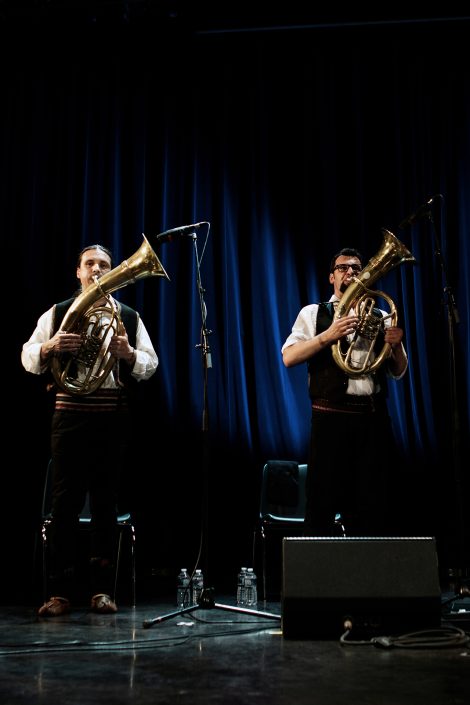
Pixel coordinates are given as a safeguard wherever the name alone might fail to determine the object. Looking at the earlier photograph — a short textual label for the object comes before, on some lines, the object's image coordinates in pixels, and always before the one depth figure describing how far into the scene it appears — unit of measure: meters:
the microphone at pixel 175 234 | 4.00
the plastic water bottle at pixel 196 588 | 4.44
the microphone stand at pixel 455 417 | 4.05
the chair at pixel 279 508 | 4.78
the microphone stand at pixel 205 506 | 3.69
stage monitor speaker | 3.03
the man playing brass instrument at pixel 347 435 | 3.75
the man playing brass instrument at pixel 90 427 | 4.06
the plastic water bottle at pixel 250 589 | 4.48
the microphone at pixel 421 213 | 4.22
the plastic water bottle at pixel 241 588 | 4.50
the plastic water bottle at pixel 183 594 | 4.32
